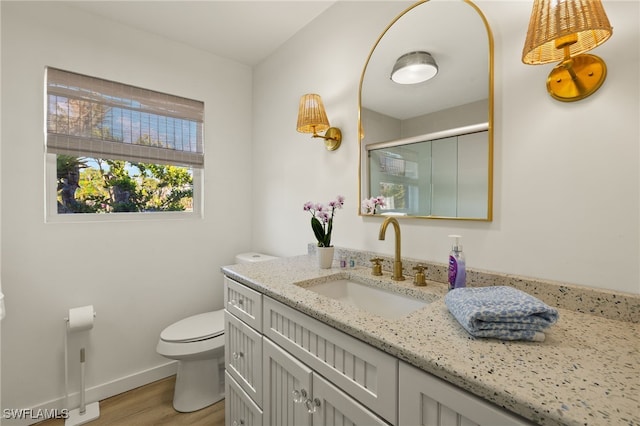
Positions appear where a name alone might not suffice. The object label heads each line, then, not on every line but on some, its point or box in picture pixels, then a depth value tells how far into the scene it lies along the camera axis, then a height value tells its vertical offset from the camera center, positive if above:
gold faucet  1.22 -0.22
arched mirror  1.11 +0.40
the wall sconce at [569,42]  0.75 +0.47
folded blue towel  0.67 -0.25
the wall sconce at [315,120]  1.59 +0.49
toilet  1.67 -0.91
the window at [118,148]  1.73 +0.41
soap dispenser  1.00 -0.20
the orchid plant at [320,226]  1.45 -0.07
